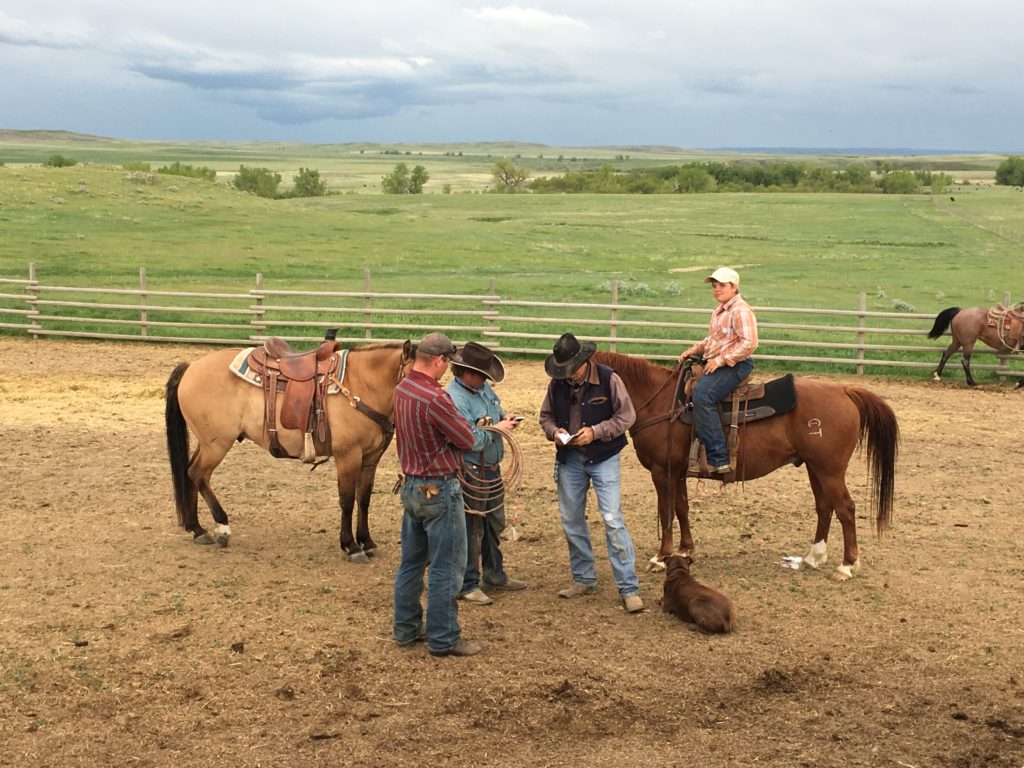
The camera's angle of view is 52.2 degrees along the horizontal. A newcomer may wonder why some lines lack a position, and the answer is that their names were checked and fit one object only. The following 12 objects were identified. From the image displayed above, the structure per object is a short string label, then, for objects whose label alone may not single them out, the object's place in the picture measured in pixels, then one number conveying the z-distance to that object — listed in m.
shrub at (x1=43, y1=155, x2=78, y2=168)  63.13
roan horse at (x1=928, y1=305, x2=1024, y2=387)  16.47
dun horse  8.29
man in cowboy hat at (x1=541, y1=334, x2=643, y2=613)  7.16
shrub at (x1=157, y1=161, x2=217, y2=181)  62.16
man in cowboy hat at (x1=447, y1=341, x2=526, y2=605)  6.98
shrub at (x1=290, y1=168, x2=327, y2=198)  79.12
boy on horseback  7.83
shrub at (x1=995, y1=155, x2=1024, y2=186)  103.38
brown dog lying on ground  6.82
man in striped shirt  6.31
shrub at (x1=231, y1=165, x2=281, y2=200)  72.69
